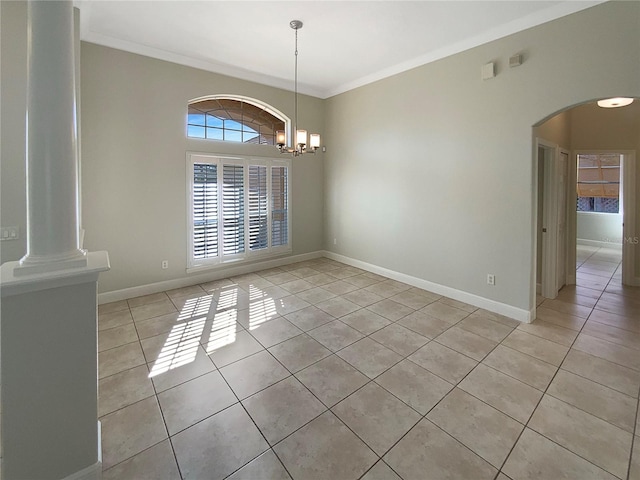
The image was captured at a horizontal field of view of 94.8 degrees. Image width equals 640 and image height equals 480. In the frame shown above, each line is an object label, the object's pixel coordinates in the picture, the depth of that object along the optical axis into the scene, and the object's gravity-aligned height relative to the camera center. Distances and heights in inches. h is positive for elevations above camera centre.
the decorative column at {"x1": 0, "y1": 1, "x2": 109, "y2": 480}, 55.6 -14.6
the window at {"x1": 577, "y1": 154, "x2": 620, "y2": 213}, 309.1 +53.2
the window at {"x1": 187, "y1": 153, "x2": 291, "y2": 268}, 184.7 +17.4
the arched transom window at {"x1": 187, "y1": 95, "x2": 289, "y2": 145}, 183.8 +77.2
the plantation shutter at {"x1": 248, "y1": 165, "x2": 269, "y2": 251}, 207.0 +18.7
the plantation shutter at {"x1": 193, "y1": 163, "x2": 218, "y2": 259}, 183.3 +14.5
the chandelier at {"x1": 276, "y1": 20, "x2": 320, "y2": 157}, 135.0 +48.0
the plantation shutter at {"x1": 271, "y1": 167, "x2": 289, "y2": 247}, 219.9 +19.8
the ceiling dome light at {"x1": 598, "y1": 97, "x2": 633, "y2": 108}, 142.6 +65.4
